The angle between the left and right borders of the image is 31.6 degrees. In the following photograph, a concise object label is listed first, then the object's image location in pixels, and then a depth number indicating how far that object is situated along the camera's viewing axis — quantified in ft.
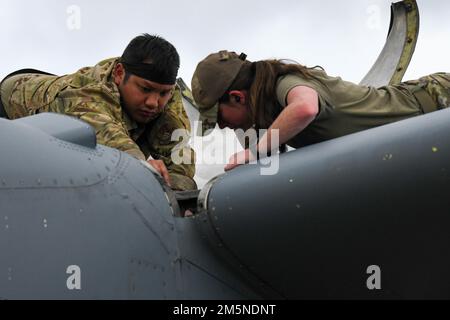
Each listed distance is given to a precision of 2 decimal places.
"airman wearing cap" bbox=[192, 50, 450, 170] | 11.55
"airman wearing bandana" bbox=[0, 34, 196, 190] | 14.06
